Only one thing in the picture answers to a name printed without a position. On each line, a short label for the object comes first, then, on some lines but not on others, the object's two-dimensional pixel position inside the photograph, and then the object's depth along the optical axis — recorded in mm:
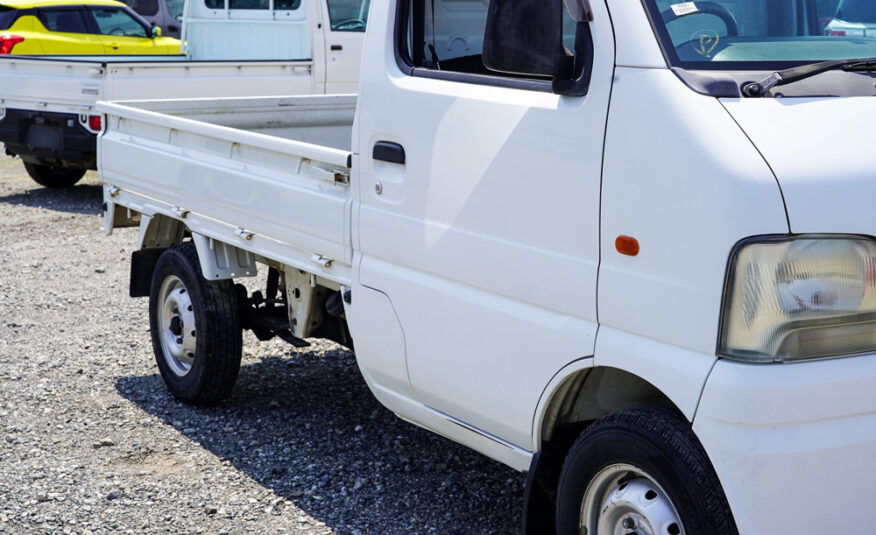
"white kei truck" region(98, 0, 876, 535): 2566
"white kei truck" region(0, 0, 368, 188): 9359
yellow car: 12016
